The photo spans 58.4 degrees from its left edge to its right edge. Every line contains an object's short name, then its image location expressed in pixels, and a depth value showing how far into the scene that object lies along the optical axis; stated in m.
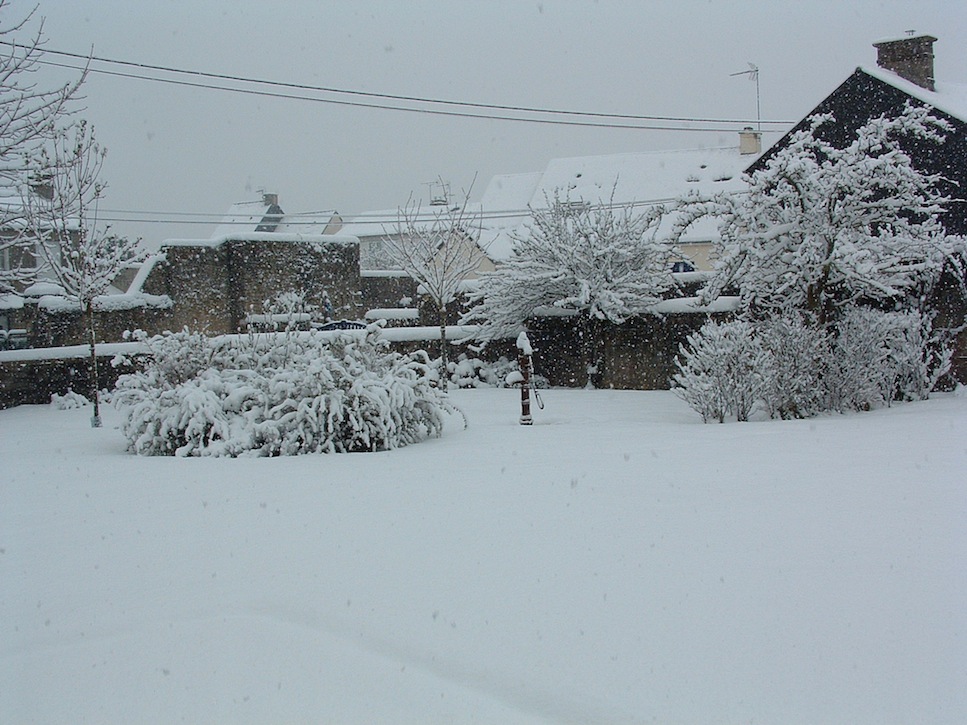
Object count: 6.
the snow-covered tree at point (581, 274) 15.93
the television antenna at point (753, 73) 29.21
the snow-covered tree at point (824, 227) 10.36
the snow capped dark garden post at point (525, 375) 10.16
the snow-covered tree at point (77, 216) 12.63
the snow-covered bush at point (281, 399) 8.03
